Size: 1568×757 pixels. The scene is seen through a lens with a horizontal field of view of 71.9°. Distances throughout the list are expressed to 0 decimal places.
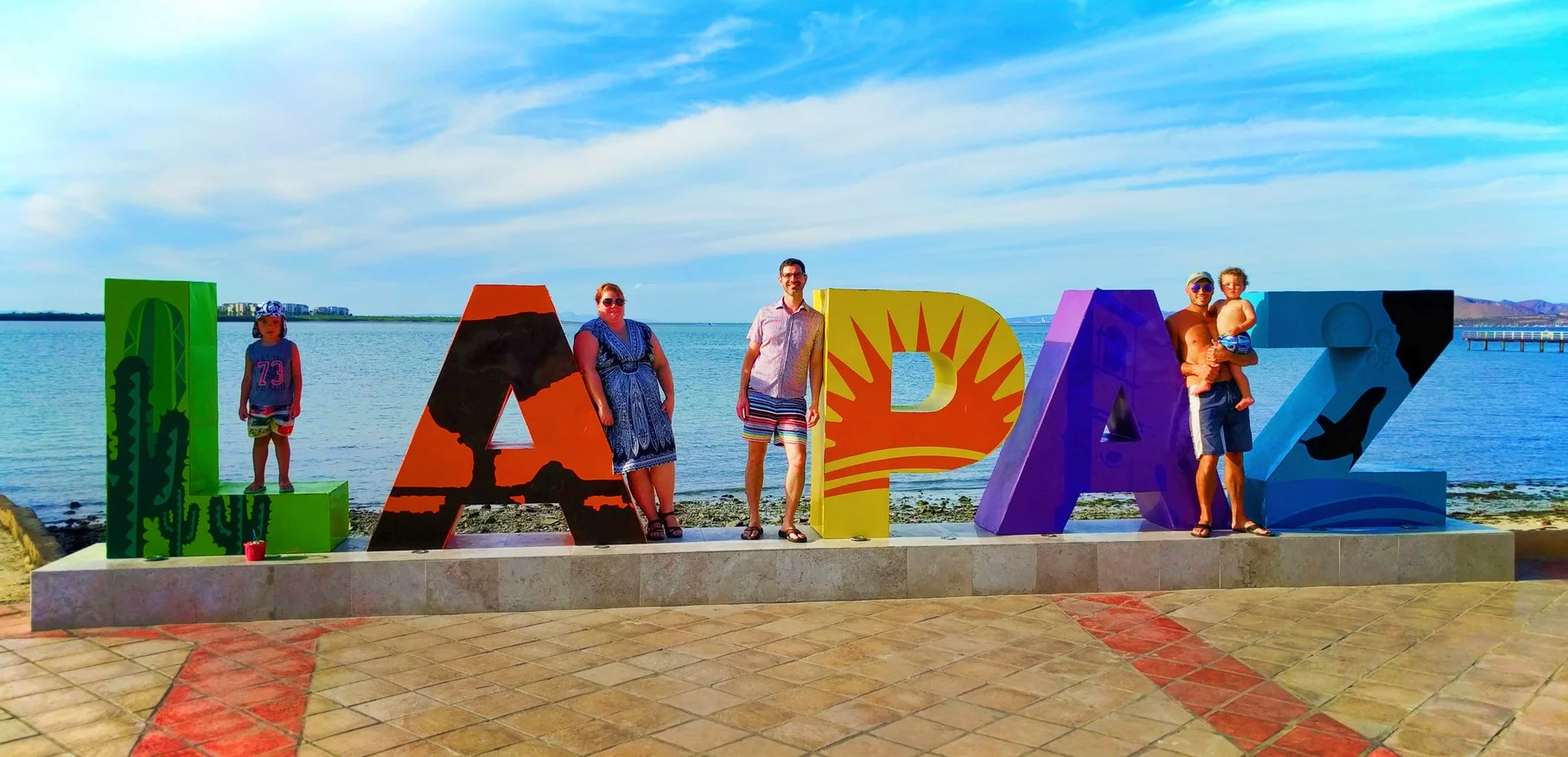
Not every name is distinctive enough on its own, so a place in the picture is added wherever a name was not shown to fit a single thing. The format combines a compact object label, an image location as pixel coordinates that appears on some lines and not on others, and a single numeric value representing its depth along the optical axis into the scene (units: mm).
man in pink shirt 7082
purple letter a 7320
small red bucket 6371
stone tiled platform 6238
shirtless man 7281
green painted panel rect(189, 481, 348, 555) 6594
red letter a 6801
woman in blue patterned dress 7031
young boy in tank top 6836
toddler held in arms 7277
